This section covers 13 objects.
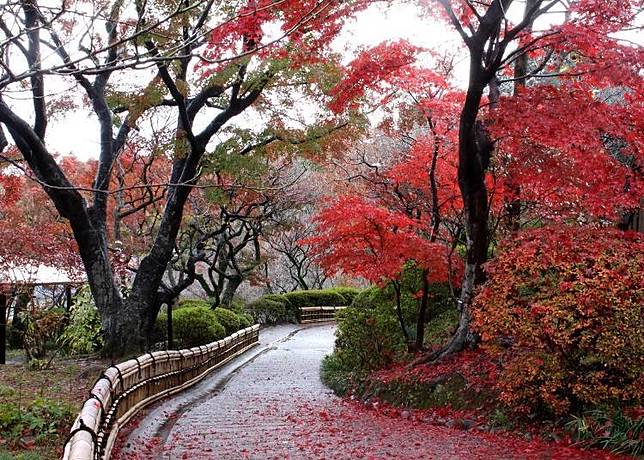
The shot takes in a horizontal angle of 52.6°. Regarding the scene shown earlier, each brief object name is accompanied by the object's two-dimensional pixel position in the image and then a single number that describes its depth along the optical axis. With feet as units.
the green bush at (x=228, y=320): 66.33
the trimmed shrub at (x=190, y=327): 56.90
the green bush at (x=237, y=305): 83.82
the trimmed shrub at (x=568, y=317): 23.61
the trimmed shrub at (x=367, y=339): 44.52
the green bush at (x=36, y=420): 21.77
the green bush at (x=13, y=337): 59.88
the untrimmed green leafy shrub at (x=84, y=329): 51.44
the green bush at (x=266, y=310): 100.48
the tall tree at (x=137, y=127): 37.19
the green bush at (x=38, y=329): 46.21
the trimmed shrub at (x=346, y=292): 122.11
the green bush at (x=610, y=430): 21.86
